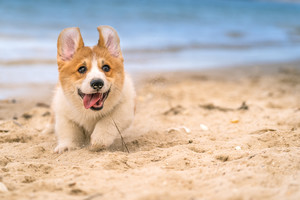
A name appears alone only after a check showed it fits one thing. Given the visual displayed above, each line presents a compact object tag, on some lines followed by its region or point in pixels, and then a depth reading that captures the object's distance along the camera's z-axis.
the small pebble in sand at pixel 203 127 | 4.26
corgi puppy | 3.38
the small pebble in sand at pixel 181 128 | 4.14
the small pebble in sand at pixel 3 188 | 2.37
